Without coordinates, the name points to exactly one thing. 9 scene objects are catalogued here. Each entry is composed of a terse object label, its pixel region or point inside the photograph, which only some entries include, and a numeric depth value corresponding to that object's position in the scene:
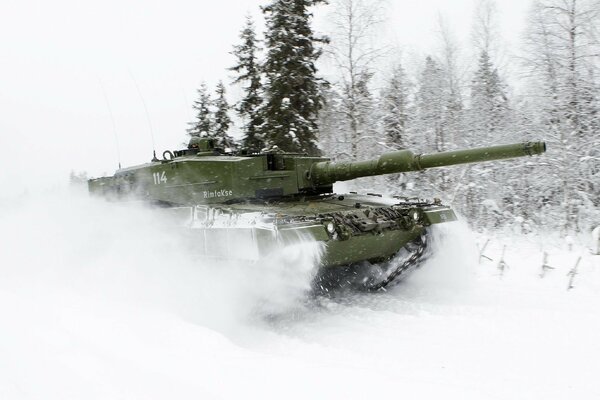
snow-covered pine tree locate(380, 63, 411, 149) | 25.47
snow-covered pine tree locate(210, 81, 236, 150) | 24.30
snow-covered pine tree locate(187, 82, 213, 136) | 25.00
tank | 6.69
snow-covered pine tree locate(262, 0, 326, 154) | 17.61
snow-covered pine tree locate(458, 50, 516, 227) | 18.28
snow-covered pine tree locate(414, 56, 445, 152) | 24.06
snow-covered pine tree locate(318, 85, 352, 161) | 25.50
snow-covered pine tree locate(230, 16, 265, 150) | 19.65
